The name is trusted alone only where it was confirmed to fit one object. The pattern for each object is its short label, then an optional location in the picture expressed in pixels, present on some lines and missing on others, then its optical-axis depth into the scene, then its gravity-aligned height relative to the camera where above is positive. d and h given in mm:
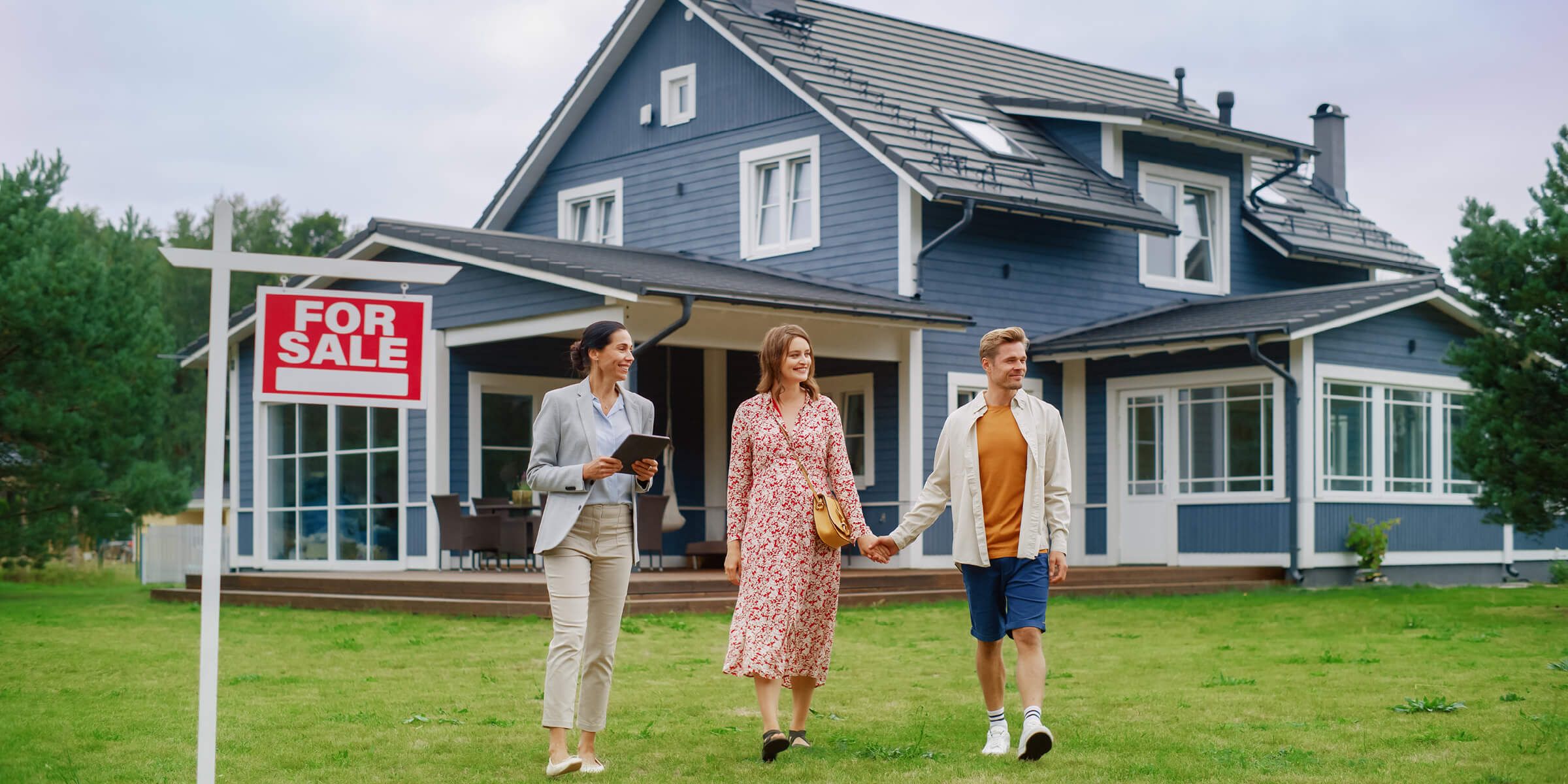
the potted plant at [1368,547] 17172 -901
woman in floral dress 6344 -275
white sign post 4801 +226
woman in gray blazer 5973 -218
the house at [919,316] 16766 +1409
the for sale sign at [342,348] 5102 +339
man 6250 -209
